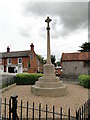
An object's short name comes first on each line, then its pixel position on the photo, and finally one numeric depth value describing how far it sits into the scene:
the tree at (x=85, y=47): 36.40
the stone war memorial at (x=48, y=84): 6.27
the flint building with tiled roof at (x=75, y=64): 19.41
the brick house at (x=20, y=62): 21.11
